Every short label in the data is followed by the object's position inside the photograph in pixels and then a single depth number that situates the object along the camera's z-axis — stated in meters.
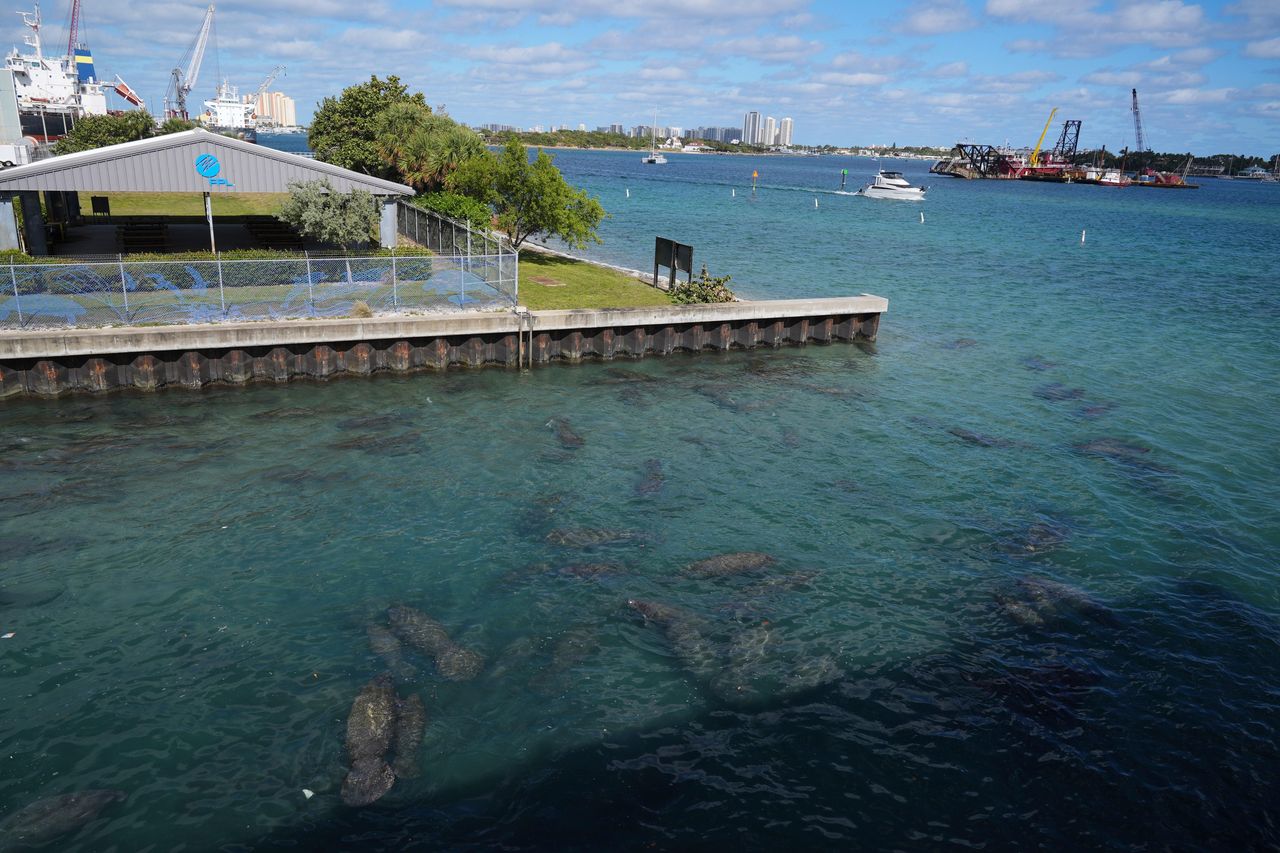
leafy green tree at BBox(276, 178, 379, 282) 31.70
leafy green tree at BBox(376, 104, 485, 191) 47.03
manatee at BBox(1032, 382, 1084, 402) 29.00
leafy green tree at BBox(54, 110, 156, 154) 63.56
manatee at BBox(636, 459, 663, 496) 19.78
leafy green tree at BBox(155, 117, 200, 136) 83.71
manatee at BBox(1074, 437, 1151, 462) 23.64
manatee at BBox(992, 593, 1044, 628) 15.08
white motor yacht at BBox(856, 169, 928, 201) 128.75
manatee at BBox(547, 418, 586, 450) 22.45
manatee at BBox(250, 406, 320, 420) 22.97
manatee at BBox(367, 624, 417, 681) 12.81
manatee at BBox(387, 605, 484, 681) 12.88
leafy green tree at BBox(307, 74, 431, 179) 53.91
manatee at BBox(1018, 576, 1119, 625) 15.43
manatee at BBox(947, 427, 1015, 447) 24.20
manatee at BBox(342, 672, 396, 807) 10.60
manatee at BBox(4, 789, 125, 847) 9.77
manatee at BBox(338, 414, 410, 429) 22.73
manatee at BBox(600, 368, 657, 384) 28.28
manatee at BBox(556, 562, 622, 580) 15.78
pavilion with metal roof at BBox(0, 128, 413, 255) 27.38
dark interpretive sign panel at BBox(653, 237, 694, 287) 33.81
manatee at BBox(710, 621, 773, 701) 12.90
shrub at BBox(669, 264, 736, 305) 32.31
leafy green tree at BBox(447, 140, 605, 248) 36.97
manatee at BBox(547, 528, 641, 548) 17.02
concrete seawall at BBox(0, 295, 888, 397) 23.25
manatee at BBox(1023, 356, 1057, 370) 32.91
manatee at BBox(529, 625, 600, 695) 12.83
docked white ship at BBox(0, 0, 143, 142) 143.62
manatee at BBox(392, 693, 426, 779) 11.01
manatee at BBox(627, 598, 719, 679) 13.35
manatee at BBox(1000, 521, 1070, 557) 17.81
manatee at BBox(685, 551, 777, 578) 16.02
